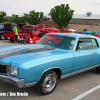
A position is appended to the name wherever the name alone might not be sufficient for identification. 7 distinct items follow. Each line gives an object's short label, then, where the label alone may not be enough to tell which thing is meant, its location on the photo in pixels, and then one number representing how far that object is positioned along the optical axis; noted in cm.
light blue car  326
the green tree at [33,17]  4112
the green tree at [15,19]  4624
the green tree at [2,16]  4418
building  4104
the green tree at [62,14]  4076
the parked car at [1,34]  1841
